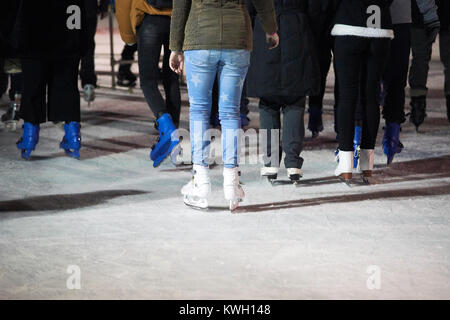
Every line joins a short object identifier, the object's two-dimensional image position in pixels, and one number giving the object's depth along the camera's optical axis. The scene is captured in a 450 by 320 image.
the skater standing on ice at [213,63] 10.23
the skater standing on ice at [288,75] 11.85
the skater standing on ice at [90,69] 19.63
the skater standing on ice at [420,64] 16.67
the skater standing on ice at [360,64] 11.74
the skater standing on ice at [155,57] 13.40
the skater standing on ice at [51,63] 13.80
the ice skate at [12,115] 17.44
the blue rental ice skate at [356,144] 13.28
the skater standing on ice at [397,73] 13.14
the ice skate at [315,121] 15.52
